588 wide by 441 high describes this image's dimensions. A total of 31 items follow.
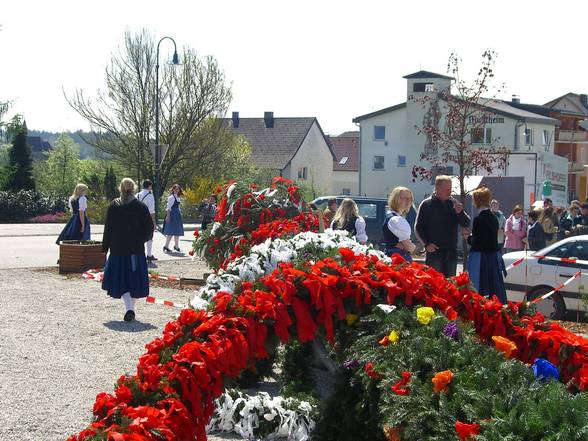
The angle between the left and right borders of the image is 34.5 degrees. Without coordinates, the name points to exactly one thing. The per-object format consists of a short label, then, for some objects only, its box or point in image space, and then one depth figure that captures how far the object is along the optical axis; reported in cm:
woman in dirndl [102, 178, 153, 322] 1145
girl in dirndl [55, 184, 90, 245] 1802
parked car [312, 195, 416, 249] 2447
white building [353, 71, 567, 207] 6091
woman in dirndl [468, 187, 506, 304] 1018
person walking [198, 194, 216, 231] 2495
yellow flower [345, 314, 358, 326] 560
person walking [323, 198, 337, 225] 1628
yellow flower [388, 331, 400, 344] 509
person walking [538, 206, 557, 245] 2016
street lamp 3797
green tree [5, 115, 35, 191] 4622
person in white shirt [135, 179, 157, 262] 1902
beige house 7800
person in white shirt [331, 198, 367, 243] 1199
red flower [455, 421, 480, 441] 382
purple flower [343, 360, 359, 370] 533
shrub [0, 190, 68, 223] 4259
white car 1298
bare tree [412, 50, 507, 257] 1980
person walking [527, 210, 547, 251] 1862
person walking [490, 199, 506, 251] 1893
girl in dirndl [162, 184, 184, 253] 2278
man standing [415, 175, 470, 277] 1047
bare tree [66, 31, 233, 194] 4647
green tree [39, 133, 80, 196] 6347
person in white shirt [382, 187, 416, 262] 1020
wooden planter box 1705
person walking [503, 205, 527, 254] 1980
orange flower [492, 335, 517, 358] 520
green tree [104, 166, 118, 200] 4522
